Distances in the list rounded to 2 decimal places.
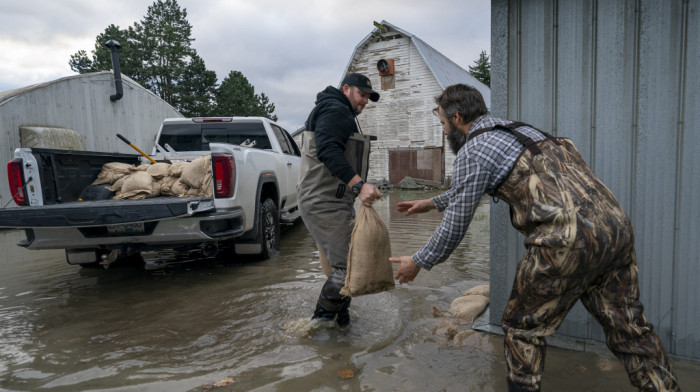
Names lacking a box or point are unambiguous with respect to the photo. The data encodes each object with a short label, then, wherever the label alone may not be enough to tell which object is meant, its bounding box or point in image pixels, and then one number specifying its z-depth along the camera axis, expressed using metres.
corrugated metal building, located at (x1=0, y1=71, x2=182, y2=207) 12.34
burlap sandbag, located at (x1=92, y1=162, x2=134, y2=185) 5.36
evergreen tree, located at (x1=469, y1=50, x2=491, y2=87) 42.28
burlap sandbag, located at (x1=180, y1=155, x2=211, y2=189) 5.03
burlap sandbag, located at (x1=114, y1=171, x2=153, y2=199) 5.00
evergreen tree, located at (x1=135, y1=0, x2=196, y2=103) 39.34
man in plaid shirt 1.89
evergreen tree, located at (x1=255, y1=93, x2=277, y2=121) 45.35
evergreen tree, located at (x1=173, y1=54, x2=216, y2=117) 39.44
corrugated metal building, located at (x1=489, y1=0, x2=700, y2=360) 2.65
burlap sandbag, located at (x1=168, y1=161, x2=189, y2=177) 5.27
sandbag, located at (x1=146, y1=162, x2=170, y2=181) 5.26
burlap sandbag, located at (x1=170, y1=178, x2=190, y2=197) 5.01
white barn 20.42
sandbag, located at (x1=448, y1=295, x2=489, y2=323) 3.66
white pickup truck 4.22
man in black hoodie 3.19
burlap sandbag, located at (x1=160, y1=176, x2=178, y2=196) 5.08
